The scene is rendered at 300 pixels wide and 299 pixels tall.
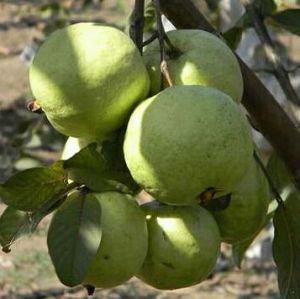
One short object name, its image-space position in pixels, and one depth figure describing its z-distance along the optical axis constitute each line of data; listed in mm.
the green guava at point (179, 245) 1158
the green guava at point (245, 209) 1205
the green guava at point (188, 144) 1094
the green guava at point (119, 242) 1132
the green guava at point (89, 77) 1133
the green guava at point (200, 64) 1163
